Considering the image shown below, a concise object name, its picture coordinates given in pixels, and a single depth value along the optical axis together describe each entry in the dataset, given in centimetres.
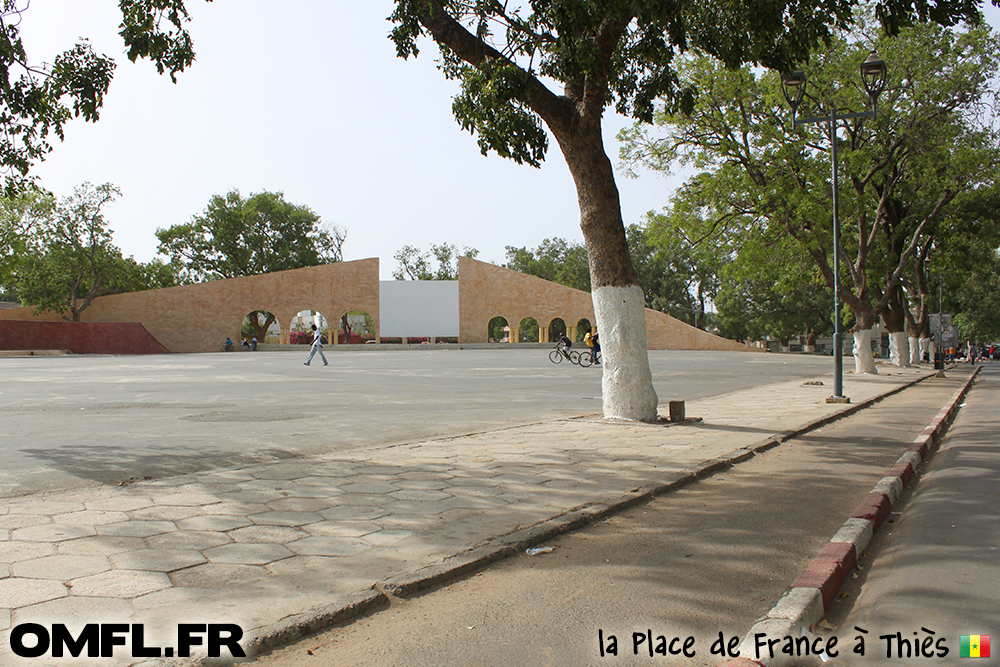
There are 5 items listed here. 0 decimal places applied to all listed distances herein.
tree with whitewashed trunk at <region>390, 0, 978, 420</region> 851
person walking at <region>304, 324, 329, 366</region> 2688
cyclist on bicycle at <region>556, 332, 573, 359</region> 2734
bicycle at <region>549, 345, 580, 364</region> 2738
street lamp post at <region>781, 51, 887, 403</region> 1414
